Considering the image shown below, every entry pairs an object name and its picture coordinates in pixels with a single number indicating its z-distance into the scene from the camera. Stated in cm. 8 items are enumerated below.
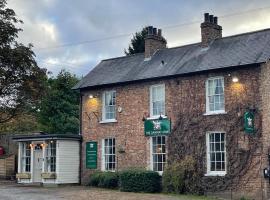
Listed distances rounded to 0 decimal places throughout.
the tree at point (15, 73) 1477
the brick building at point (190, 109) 2045
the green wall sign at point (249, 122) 1997
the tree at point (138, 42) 4477
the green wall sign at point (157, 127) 2327
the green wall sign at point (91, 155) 2608
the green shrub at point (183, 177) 2148
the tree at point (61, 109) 4067
